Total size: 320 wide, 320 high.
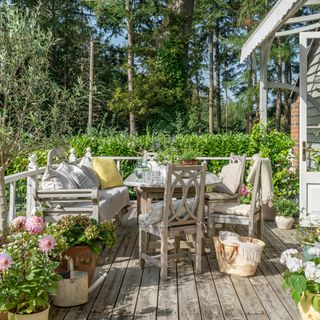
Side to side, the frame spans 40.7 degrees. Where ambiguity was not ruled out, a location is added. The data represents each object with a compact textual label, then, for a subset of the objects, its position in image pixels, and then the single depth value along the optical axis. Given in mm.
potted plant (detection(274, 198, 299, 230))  5668
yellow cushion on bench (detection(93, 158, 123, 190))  5822
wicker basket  3697
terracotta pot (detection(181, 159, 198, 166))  5037
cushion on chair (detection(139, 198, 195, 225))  3819
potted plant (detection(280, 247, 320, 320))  2555
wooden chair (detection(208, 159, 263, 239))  4139
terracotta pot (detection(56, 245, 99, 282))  3260
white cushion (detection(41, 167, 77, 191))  4344
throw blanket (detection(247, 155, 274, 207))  5281
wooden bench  3967
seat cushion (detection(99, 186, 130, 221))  4480
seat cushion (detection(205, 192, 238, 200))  4635
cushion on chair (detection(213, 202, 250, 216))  4199
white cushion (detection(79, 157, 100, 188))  5512
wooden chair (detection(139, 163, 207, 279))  3650
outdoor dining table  4422
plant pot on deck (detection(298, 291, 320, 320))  2566
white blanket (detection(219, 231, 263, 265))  3676
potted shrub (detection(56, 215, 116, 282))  3293
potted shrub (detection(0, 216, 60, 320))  2553
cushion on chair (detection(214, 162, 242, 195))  4996
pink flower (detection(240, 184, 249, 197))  6426
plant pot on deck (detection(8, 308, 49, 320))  2551
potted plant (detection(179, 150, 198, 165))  5059
